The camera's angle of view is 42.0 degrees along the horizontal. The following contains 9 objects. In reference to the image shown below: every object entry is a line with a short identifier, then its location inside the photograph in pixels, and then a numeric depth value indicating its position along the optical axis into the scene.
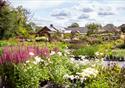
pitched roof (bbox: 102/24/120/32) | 42.63
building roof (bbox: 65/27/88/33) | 43.25
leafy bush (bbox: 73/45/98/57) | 10.40
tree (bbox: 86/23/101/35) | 33.24
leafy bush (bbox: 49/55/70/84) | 3.97
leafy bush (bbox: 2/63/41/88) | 3.73
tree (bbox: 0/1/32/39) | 17.15
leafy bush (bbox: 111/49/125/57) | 10.15
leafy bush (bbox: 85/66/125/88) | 3.08
